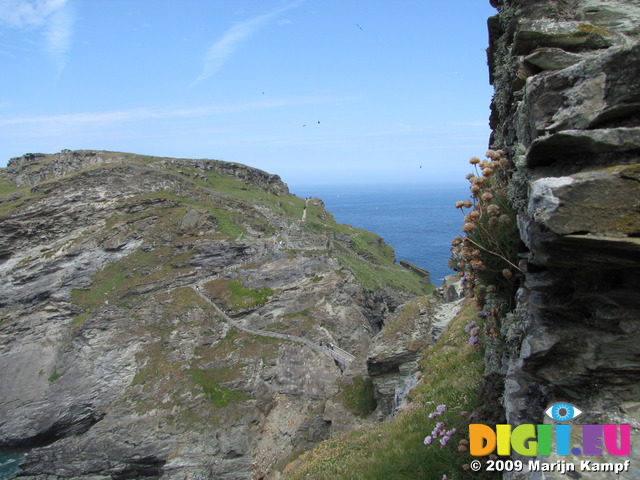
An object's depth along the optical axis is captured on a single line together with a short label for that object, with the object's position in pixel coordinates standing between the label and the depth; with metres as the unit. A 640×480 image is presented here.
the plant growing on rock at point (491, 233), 6.42
